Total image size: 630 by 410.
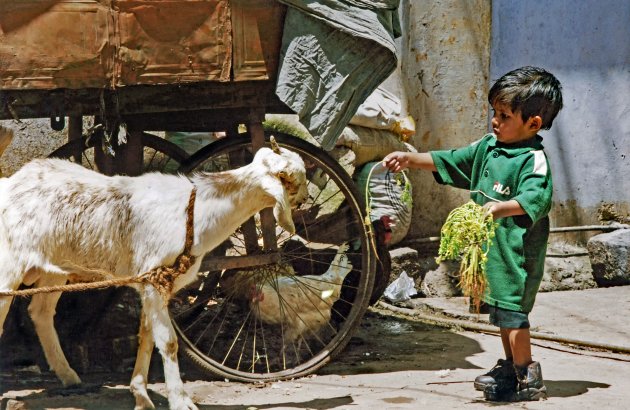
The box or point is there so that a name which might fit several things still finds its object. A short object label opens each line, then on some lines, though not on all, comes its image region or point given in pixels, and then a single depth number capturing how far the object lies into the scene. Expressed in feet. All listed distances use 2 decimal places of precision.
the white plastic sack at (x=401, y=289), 52.80
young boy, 33.04
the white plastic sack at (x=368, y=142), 49.42
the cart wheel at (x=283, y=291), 37.65
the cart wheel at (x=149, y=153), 39.78
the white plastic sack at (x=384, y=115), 48.55
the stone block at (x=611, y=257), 54.80
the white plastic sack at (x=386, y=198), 50.39
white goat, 32.01
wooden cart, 33.71
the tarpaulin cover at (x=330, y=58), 35.65
